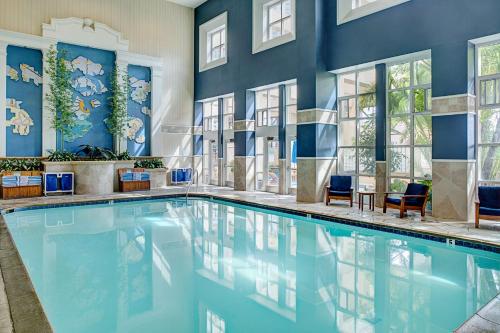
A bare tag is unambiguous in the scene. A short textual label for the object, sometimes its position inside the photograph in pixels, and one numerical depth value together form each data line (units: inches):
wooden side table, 309.5
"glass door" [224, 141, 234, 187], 519.2
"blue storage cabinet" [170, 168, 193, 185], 525.3
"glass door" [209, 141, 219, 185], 544.4
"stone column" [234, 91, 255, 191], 463.2
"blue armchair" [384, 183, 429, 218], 276.4
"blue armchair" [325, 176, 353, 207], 336.8
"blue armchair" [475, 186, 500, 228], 235.8
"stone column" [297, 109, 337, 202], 363.9
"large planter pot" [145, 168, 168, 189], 488.4
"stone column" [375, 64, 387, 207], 331.9
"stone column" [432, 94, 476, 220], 266.7
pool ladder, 547.4
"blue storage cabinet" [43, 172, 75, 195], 401.7
